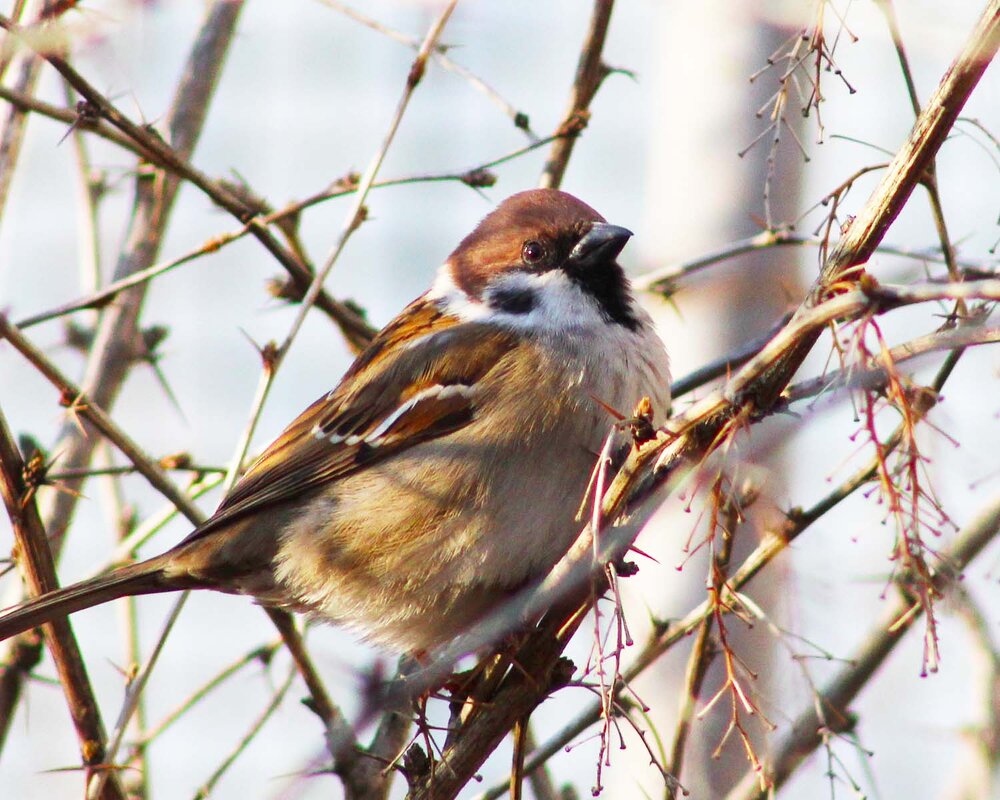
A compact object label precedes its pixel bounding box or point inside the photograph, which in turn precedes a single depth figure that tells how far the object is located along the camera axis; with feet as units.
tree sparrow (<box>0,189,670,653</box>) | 18.54
